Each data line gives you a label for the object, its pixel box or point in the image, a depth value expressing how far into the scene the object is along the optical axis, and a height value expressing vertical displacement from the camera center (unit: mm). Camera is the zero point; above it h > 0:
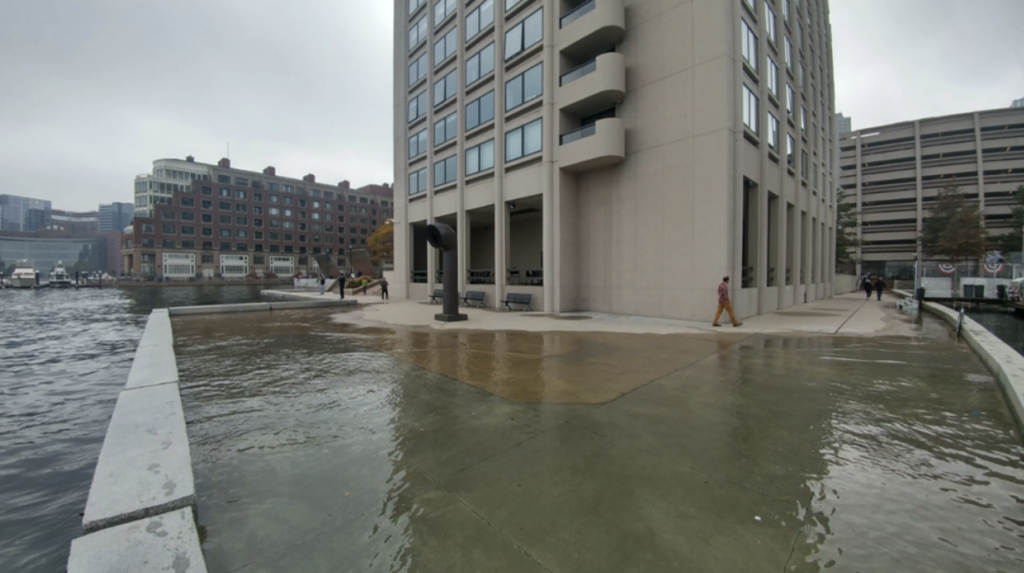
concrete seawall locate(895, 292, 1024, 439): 5121 -1502
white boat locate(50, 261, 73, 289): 73250 -250
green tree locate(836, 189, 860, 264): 44312 +5494
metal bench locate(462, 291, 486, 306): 22219 -1103
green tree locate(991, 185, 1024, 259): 51253 +5220
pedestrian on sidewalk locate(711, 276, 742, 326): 13362 -786
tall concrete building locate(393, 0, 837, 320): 14875 +6106
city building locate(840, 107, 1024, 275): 61594 +17485
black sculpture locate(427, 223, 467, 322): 15141 +467
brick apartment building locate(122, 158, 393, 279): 85125 +12616
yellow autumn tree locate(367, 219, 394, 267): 65681 +6410
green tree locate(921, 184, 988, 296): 43625 +5164
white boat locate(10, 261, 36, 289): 68188 -34
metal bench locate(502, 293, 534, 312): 19500 -1082
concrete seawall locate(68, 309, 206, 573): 2207 -1519
